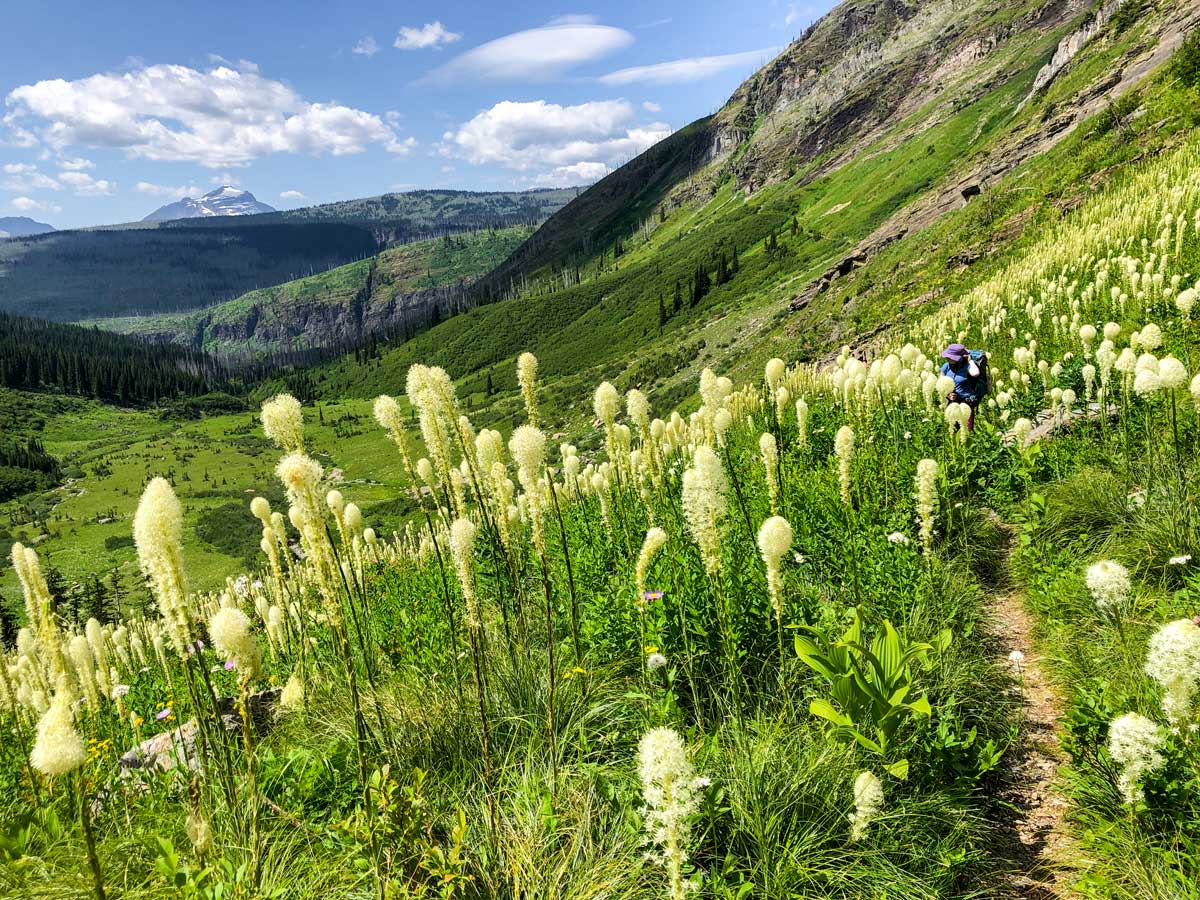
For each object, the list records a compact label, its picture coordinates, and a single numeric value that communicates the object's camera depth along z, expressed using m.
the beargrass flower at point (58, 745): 2.41
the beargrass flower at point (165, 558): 3.02
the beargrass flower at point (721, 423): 6.84
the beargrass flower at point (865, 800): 3.19
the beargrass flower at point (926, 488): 5.09
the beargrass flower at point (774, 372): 7.84
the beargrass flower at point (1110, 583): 3.49
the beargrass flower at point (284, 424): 3.80
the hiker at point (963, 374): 10.81
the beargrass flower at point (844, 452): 5.32
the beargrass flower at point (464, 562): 3.24
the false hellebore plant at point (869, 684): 3.79
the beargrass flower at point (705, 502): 3.80
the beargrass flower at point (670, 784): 2.41
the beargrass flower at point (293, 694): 4.91
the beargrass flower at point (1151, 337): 6.50
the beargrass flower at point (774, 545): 3.73
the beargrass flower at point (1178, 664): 2.72
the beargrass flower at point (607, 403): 5.91
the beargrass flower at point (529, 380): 4.78
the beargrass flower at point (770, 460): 5.45
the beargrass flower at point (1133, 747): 3.03
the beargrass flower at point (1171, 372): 5.18
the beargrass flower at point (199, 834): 3.01
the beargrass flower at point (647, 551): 4.20
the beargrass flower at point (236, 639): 3.29
